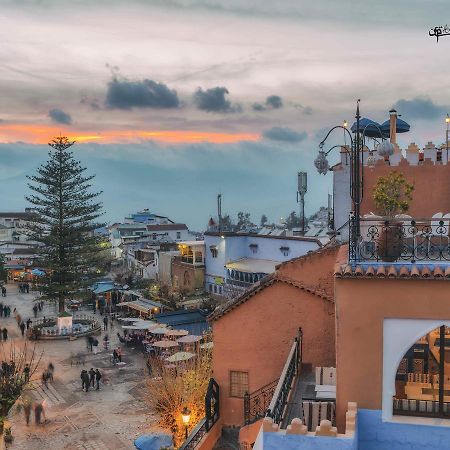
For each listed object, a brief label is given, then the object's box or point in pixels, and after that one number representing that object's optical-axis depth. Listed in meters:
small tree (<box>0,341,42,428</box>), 15.36
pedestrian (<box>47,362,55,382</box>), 26.67
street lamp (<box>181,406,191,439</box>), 15.16
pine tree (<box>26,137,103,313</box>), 41.94
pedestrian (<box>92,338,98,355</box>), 33.31
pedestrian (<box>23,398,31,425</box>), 21.20
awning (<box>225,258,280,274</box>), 38.28
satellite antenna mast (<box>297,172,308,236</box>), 43.66
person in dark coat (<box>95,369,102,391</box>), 25.58
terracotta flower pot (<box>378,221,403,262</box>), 7.85
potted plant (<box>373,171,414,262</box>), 12.11
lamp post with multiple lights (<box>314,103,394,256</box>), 8.16
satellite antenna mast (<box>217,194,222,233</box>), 67.97
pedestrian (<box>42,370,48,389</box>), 26.28
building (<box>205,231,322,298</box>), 38.84
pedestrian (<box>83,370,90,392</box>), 25.36
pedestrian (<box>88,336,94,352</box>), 33.12
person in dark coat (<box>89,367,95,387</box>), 25.86
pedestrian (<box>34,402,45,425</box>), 21.41
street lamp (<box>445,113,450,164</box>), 16.91
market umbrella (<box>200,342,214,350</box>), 25.04
